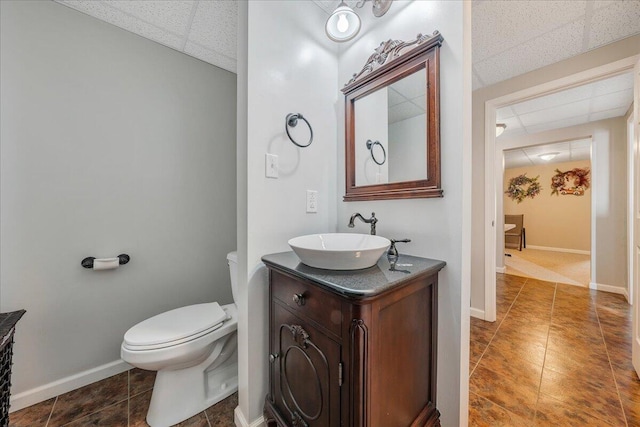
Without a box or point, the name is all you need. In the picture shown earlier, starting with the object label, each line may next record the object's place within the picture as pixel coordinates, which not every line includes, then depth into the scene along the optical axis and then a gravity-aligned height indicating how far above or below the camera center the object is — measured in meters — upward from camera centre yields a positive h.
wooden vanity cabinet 0.69 -0.49
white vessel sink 0.80 -0.16
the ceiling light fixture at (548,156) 4.74 +1.17
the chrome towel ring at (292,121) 1.22 +0.49
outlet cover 1.34 +0.07
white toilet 1.10 -0.72
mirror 1.05 +0.47
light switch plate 1.15 +0.24
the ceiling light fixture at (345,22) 1.15 +0.95
